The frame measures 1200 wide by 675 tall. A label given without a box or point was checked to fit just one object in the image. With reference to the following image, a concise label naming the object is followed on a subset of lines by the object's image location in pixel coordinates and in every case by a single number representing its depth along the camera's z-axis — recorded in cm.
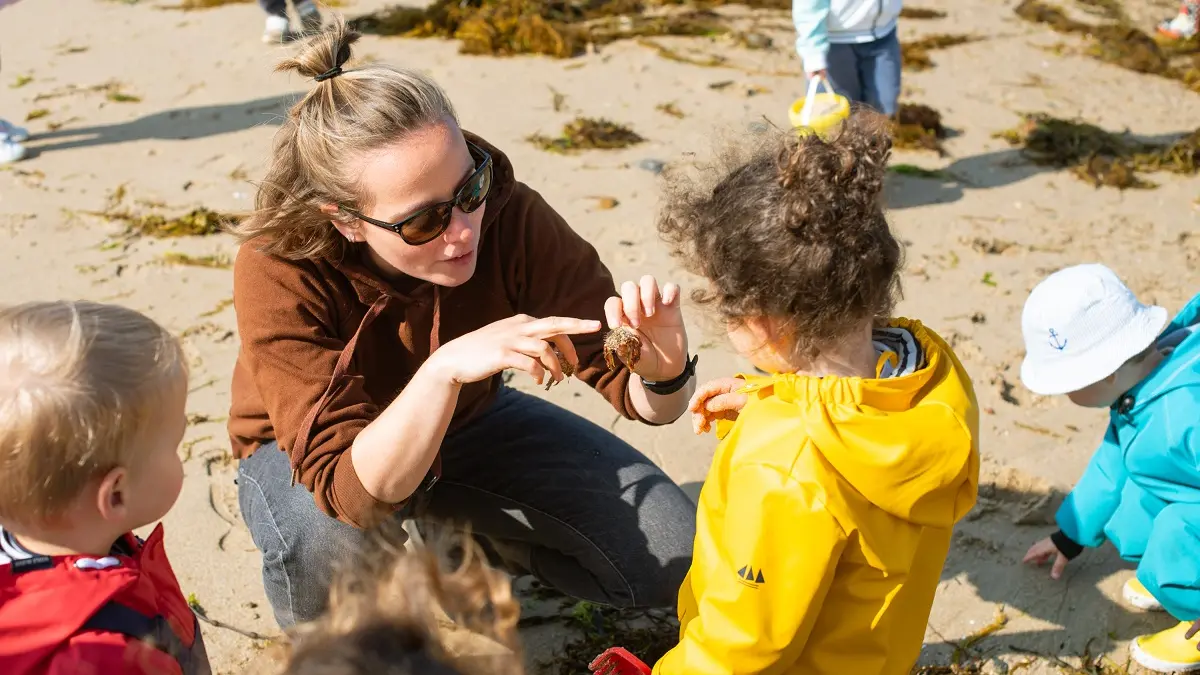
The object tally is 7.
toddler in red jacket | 151
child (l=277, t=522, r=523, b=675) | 116
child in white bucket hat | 252
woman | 222
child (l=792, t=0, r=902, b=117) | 507
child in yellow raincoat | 185
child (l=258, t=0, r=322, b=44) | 697
